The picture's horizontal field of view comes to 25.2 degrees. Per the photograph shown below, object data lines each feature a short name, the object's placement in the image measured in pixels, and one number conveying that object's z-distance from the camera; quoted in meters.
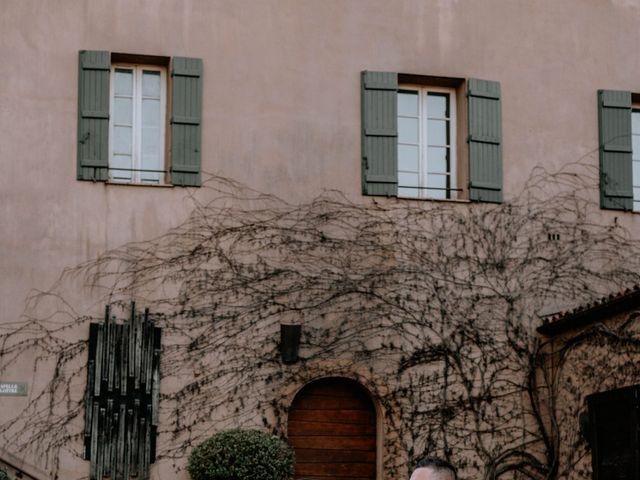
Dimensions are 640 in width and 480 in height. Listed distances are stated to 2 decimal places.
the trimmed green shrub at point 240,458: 13.48
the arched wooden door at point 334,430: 14.69
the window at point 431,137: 15.15
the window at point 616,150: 15.81
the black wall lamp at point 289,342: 14.56
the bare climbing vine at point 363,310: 14.20
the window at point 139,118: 14.45
